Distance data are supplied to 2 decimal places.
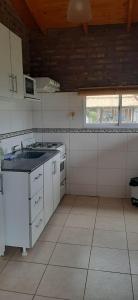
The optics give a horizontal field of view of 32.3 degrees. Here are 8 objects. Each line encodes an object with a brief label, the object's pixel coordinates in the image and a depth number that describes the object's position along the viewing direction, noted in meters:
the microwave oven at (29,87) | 2.78
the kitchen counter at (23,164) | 2.24
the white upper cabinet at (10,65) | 2.18
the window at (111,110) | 3.78
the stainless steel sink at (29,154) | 3.15
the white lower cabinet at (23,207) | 2.24
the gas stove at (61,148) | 3.49
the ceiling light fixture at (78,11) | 1.69
